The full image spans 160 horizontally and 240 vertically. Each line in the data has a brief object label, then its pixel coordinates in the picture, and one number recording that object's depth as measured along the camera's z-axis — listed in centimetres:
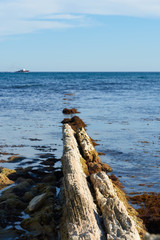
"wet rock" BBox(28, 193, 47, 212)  740
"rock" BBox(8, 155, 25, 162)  1158
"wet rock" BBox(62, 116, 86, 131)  1758
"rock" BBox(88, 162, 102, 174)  927
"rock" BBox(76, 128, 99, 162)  1020
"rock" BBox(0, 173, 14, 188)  928
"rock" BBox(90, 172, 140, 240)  506
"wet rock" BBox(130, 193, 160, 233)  682
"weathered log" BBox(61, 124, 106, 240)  504
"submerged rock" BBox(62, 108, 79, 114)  2335
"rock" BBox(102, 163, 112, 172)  1026
